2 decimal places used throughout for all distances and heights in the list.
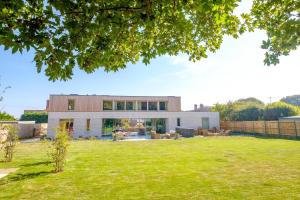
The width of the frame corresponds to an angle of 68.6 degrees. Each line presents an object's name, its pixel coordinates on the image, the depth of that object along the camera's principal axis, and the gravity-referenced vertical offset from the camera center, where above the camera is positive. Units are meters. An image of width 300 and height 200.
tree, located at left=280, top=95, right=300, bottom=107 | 93.14 +9.80
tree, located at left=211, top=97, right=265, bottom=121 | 44.38 +2.48
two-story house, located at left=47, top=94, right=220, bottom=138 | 33.94 +1.51
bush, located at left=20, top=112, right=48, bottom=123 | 47.75 +1.52
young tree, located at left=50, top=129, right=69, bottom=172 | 10.34 -1.23
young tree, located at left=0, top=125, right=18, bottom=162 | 12.84 -1.00
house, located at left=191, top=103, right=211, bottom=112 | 71.69 +5.19
